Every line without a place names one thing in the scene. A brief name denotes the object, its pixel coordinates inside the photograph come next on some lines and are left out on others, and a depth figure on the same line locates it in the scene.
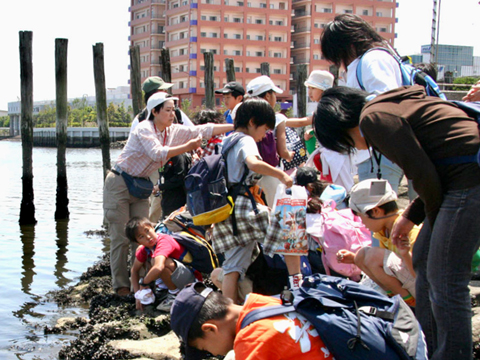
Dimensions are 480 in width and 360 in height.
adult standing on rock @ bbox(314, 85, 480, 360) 2.53
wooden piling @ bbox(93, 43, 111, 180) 14.58
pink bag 4.56
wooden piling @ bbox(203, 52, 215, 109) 13.88
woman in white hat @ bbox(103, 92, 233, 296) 5.71
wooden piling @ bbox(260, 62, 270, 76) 13.04
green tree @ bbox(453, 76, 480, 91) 29.37
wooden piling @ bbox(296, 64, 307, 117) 12.06
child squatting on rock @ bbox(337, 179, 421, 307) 3.68
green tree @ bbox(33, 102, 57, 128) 95.12
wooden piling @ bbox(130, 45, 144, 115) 12.42
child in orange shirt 2.62
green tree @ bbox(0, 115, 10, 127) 154.00
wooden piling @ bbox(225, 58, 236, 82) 13.96
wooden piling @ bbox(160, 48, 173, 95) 13.78
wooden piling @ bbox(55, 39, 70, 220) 15.02
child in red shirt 5.38
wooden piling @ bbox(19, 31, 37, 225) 14.34
